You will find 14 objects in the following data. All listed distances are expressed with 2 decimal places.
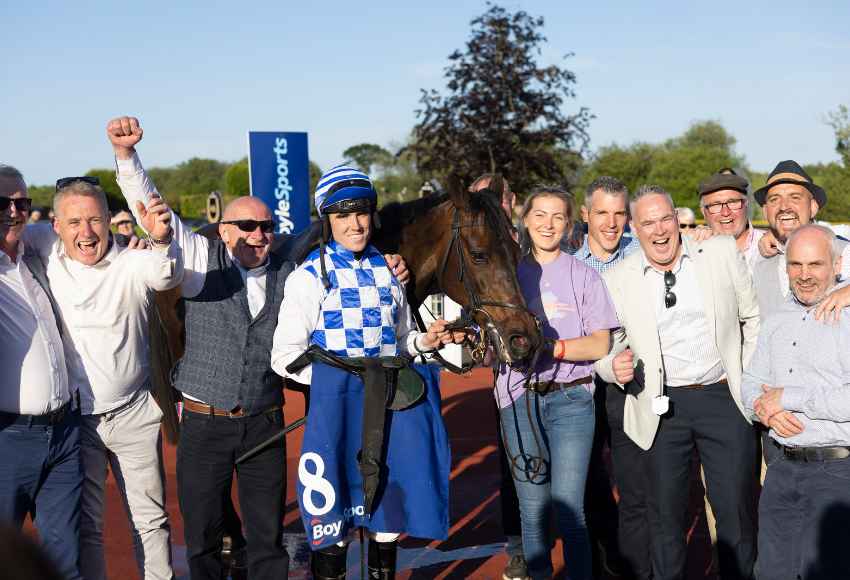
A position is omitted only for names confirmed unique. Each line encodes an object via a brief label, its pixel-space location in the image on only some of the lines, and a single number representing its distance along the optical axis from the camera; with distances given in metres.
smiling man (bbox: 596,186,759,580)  3.81
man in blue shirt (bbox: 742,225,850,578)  3.26
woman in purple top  3.75
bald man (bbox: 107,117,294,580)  3.65
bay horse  3.64
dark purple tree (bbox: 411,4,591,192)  15.98
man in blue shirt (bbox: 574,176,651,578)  4.09
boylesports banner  12.28
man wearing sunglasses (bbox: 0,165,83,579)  3.32
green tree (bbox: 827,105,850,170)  27.66
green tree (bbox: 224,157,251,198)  52.71
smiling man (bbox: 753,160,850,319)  4.18
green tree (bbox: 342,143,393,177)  52.85
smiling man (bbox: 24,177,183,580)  3.52
